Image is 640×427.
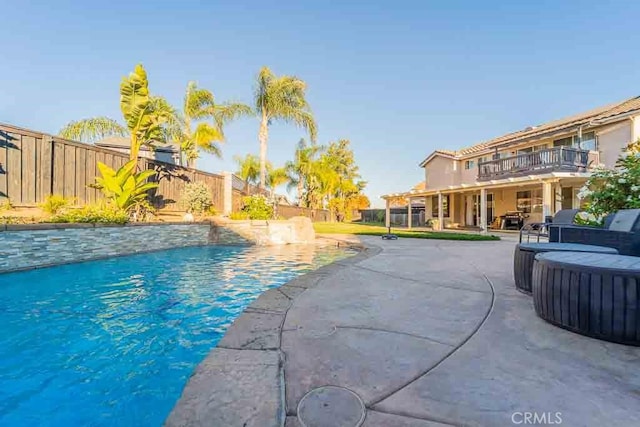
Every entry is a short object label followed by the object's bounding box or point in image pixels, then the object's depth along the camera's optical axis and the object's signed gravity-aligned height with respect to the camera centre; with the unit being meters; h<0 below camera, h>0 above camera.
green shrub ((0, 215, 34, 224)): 6.52 -0.22
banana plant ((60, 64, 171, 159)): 10.18 +3.56
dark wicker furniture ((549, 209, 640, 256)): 3.52 -0.23
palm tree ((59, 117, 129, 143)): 18.78 +5.33
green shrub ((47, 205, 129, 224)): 7.41 -0.12
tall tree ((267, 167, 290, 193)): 27.27 +3.38
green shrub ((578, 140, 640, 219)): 5.32 +0.46
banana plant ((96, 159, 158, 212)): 9.02 +0.83
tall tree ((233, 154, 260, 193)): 26.95 +4.19
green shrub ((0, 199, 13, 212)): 7.22 +0.12
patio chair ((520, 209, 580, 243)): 5.69 -0.02
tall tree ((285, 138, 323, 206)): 29.09 +4.75
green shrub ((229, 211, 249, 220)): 12.68 -0.15
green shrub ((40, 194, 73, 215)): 7.76 +0.17
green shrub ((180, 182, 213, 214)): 12.12 +0.58
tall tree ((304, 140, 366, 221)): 29.30 +3.40
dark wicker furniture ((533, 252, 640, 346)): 2.13 -0.61
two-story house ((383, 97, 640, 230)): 13.62 +2.77
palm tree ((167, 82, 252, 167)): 15.35 +5.27
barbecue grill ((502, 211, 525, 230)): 17.41 -0.28
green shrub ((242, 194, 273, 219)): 12.78 +0.25
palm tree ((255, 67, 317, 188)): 15.23 +5.96
